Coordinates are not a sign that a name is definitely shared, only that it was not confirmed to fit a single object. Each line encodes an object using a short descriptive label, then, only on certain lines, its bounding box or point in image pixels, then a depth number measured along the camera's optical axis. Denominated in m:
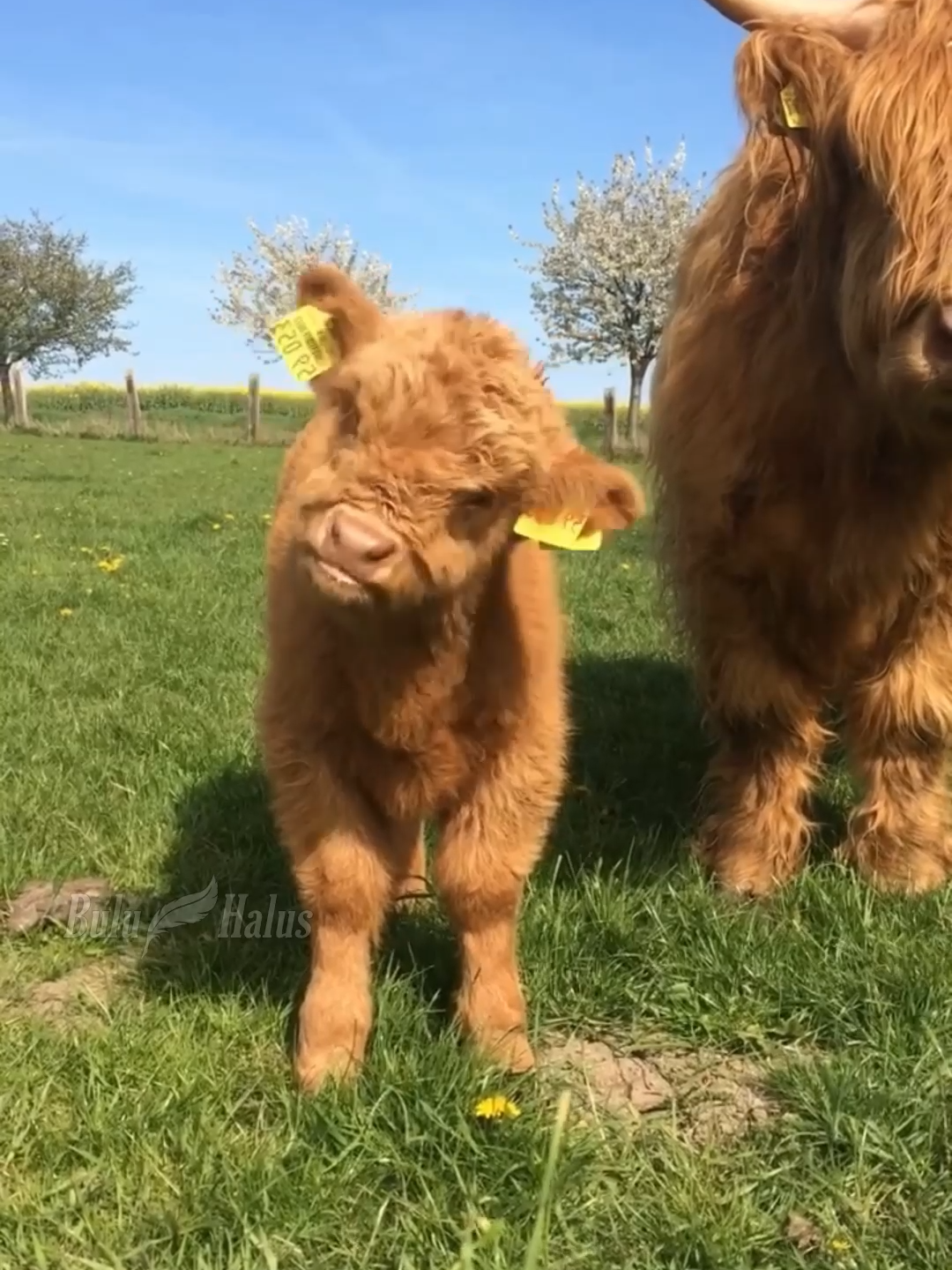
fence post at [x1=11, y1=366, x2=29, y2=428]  35.97
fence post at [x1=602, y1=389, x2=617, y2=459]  30.70
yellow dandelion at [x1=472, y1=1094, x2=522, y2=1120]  2.59
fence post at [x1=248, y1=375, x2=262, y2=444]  33.47
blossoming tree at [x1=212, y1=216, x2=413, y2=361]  60.34
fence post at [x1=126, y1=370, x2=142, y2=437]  32.85
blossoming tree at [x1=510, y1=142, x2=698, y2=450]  45.66
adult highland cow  2.91
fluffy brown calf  2.41
